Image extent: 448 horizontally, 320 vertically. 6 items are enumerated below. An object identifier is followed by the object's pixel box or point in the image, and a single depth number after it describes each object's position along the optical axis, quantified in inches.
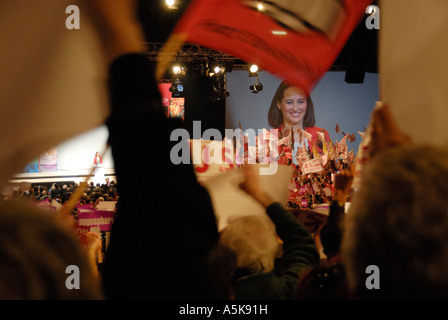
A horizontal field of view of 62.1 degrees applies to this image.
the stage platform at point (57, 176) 519.0
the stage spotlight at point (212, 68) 401.7
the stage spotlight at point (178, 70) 401.4
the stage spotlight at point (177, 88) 434.0
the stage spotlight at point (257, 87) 449.1
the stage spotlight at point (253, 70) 401.1
